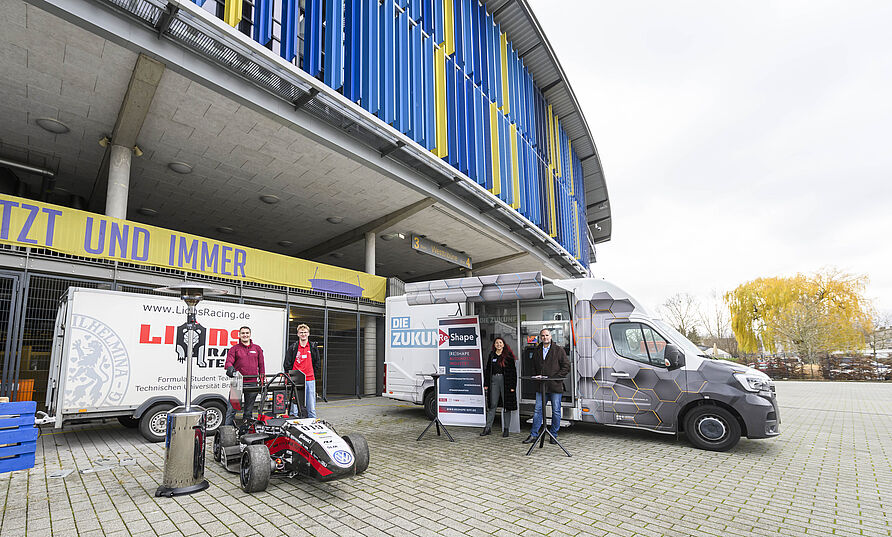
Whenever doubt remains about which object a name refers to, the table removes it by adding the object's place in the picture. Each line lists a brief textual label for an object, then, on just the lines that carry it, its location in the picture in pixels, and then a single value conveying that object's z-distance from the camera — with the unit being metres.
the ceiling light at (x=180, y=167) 12.52
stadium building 8.29
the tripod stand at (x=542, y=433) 6.75
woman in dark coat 8.21
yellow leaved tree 29.94
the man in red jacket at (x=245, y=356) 6.84
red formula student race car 4.52
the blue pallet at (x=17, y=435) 5.24
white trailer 6.77
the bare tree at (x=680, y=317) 46.55
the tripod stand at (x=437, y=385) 7.67
